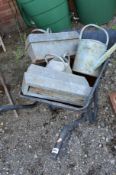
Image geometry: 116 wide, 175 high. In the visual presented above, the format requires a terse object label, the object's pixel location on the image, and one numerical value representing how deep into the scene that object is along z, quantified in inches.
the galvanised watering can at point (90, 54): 97.4
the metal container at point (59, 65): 93.6
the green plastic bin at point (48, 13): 143.2
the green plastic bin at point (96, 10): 155.5
